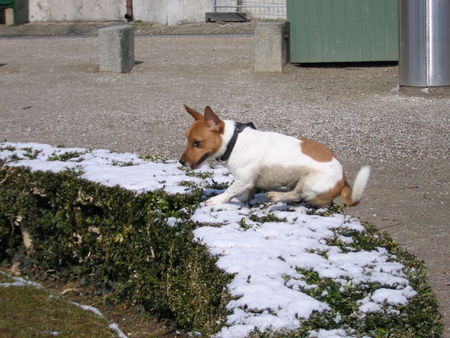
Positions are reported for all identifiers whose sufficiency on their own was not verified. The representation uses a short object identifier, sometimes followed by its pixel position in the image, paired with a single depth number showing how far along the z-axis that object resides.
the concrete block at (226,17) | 18.64
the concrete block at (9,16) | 21.44
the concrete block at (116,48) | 13.59
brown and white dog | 5.38
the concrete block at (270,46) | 13.41
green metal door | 13.92
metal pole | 11.62
